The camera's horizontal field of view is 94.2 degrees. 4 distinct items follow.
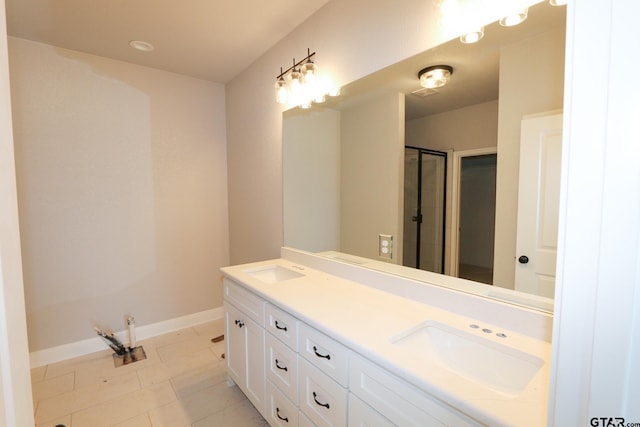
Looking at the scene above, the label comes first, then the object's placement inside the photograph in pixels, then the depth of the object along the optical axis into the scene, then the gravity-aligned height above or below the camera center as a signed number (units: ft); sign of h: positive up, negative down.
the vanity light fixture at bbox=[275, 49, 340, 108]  6.47 +2.55
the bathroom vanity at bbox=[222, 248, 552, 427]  2.75 -1.79
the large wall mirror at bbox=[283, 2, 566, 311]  3.66 +0.50
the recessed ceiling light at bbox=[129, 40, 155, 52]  7.59 +3.96
